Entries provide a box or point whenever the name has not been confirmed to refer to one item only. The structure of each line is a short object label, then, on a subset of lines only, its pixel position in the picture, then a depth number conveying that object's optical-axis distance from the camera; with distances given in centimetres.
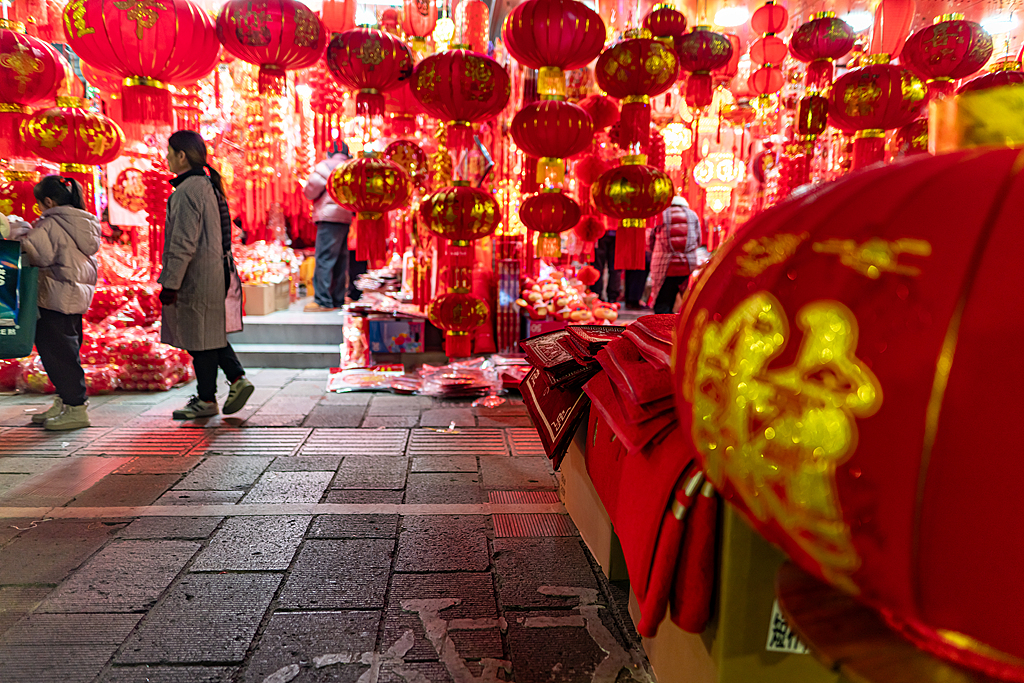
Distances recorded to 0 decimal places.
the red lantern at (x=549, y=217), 321
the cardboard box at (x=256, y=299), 603
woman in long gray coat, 345
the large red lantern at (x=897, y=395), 44
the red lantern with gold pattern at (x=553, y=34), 256
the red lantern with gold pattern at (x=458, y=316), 349
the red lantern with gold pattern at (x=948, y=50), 289
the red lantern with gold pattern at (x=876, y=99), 289
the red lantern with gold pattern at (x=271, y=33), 261
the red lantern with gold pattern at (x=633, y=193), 277
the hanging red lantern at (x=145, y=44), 234
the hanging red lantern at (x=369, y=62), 280
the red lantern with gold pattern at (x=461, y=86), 265
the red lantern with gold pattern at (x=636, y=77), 270
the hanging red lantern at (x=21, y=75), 298
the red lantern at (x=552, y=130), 284
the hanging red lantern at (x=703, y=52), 325
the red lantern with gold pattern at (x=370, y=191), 301
